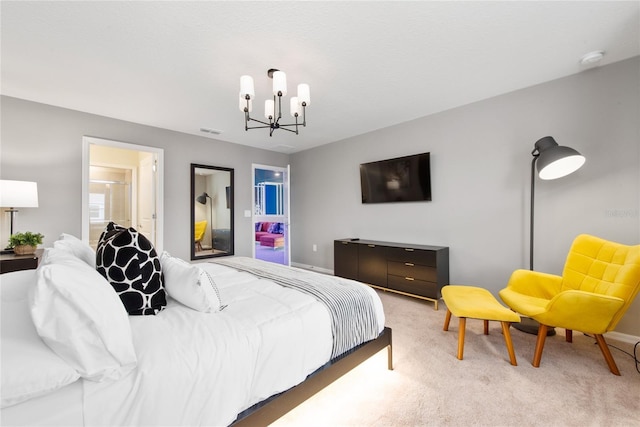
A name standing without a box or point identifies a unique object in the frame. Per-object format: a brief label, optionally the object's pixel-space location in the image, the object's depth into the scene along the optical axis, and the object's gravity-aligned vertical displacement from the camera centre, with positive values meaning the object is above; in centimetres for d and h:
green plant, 259 -24
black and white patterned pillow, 129 -27
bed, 84 -57
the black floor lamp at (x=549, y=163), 224 +43
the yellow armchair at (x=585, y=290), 184 -61
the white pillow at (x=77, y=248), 160 -21
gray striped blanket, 160 -57
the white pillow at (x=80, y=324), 88 -37
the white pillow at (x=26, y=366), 78 -46
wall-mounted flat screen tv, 366 +49
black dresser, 323 -71
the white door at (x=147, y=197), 404 +28
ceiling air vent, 412 +130
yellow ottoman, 201 -75
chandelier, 206 +97
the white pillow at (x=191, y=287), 141 -40
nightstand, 241 -43
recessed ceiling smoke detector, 226 +133
